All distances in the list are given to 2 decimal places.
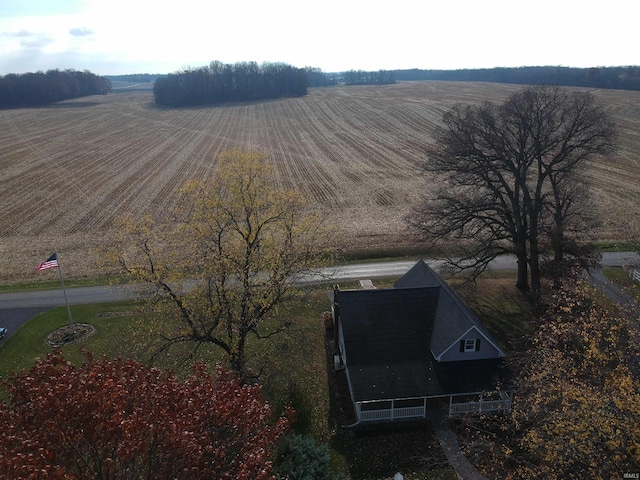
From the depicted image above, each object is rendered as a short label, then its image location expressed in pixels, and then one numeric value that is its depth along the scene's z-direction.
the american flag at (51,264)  25.79
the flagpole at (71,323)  27.71
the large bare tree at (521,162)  26.50
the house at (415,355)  20.53
